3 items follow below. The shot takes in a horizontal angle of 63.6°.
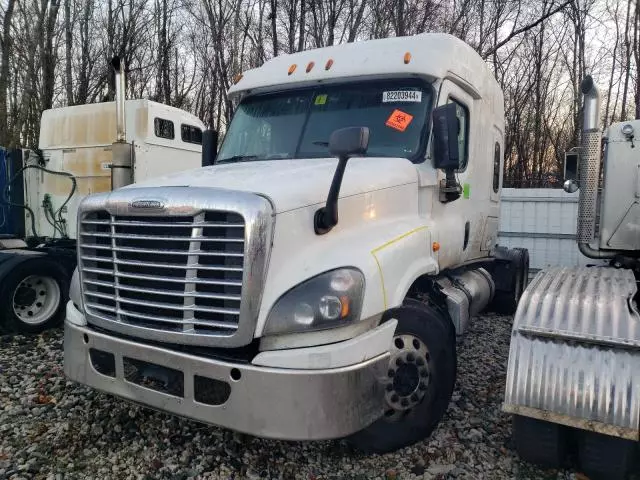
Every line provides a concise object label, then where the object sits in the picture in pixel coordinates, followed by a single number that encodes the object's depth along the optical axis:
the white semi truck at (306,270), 2.80
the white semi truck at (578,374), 2.99
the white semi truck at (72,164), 7.65
